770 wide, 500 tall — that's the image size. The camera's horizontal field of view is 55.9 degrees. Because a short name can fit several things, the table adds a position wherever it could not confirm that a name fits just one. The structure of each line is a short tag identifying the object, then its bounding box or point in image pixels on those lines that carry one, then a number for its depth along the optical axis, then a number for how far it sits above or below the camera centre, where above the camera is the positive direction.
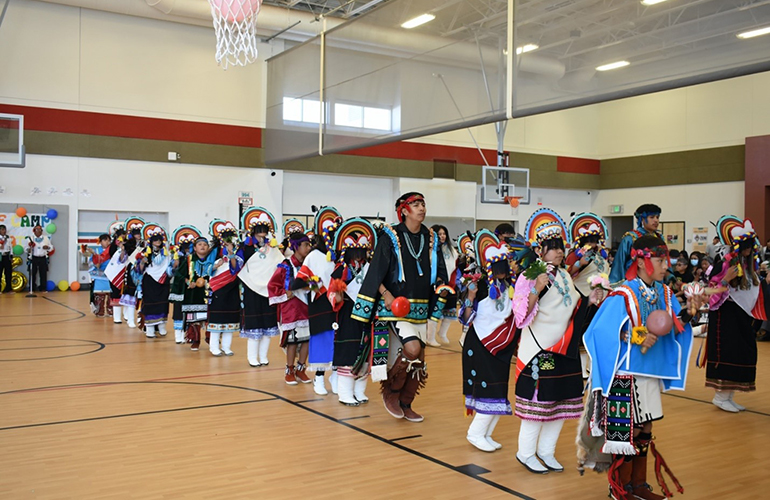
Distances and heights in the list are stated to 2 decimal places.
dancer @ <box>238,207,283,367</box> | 7.97 -0.50
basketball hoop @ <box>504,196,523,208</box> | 20.19 +1.22
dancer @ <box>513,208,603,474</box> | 4.27 -0.64
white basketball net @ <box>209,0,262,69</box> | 11.29 +3.59
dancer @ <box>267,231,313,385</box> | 7.03 -0.60
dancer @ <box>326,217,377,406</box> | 5.96 -0.54
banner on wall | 17.14 +0.23
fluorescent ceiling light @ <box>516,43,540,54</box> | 9.31 +2.54
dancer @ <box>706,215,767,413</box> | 6.07 -0.61
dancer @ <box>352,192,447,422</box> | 5.46 -0.38
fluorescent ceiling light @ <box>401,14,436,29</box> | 11.52 +3.60
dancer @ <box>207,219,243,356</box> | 8.58 -0.63
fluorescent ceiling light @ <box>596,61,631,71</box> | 8.48 +2.15
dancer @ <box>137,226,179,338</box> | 10.39 -0.62
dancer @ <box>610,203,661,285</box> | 6.37 +0.08
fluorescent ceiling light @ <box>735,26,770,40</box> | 6.95 +2.12
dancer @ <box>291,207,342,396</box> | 6.51 -0.60
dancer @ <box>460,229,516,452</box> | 4.73 -0.68
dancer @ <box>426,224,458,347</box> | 9.80 -1.03
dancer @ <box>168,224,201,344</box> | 9.73 -0.57
